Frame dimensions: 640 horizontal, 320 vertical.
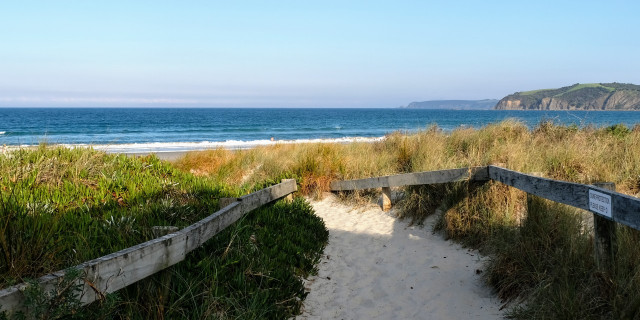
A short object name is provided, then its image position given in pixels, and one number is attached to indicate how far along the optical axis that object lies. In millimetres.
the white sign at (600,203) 3664
